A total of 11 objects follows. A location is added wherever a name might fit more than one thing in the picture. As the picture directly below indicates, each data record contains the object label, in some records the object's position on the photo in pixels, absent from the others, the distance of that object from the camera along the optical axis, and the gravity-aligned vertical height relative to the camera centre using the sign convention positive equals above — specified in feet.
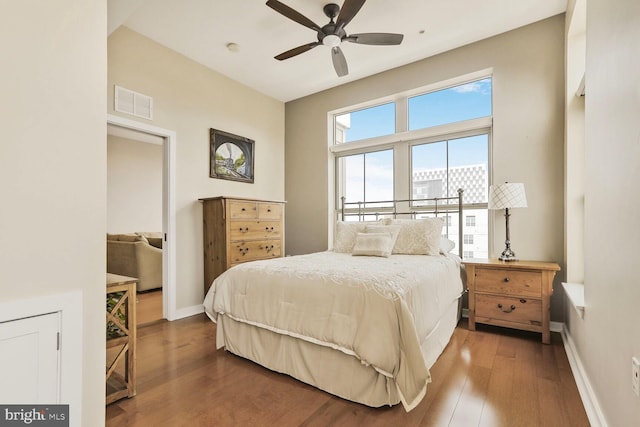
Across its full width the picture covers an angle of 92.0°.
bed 5.25 -2.17
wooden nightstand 8.57 -2.40
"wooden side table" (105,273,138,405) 5.65 -2.27
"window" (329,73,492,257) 11.53 +2.56
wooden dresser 11.33 -0.81
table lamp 9.27 +0.46
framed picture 12.87 +2.46
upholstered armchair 15.37 -2.44
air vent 9.92 +3.64
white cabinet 2.97 -1.49
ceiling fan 7.61 +4.96
